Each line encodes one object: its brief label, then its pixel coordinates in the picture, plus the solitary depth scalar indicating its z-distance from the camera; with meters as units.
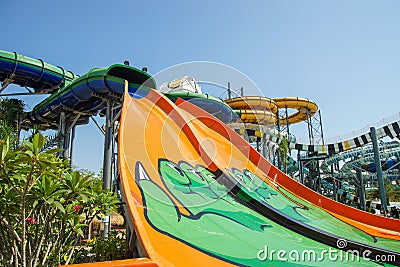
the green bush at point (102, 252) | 4.76
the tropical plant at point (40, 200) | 2.90
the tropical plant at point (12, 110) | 15.00
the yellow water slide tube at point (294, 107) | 18.94
